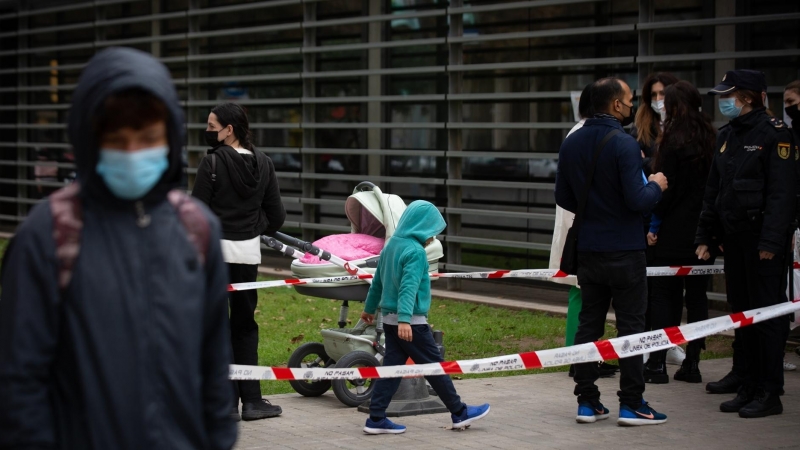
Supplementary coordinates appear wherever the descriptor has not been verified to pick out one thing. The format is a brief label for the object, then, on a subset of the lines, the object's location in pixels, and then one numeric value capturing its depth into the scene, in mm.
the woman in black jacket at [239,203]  7133
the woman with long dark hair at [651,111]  8617
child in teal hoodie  6621
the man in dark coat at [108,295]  2680
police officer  7098
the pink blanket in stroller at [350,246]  8078
